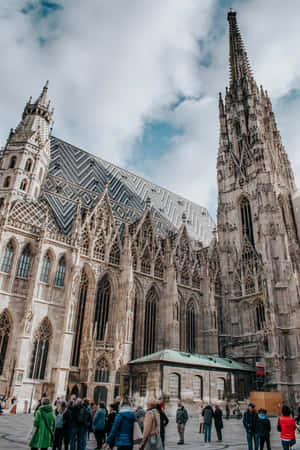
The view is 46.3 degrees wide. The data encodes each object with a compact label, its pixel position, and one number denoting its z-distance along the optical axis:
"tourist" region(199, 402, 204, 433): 14.13
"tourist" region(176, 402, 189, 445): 11.14
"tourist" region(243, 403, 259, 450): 9.06
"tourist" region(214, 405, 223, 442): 11.76
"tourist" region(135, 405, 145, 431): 9.92
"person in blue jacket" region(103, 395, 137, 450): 5.26
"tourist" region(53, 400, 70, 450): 8.27
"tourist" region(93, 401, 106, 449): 9.34
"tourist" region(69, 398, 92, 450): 8.24
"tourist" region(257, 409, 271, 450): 8.78
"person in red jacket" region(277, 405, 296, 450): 6.93
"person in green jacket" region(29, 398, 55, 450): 6.04
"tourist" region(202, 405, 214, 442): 11.56
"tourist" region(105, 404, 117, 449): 9.30
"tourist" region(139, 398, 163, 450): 5.30
